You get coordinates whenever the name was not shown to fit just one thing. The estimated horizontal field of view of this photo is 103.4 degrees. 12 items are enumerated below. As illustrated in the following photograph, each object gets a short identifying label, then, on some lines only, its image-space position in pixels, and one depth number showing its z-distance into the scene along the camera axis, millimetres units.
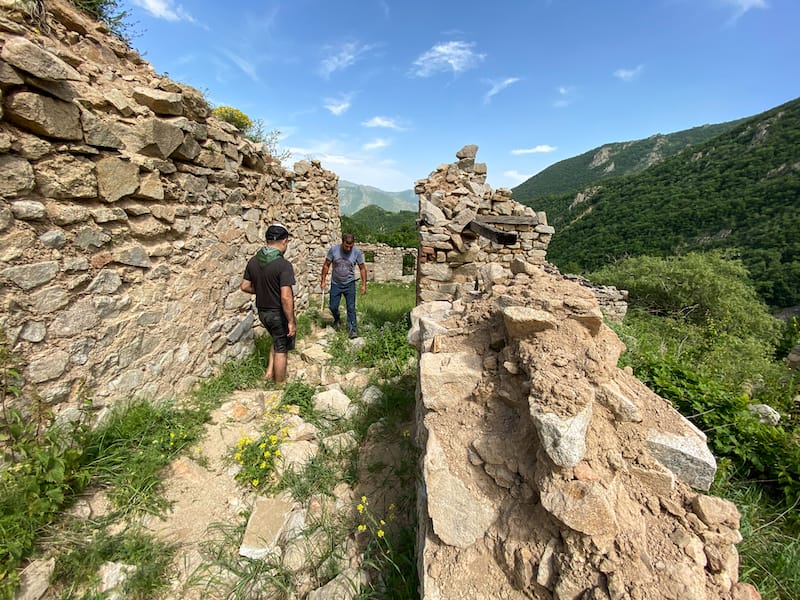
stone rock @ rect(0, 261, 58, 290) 2045
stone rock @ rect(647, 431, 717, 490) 1473
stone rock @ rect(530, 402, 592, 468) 1302
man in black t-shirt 3611
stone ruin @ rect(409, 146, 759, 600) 1213
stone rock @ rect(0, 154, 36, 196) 1984
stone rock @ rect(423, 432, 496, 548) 1470
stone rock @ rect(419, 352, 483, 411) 1906
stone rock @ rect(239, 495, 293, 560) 2057
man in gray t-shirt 5387
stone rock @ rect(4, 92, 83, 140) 1984
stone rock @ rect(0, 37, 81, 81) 1897
